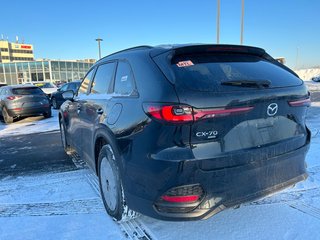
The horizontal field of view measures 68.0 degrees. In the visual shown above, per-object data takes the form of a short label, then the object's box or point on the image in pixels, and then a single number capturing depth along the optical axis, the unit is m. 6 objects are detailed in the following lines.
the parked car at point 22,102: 8.78
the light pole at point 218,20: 16.15
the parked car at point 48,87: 17.19
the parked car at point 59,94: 12.32
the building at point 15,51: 80.18
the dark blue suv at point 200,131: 1.76
